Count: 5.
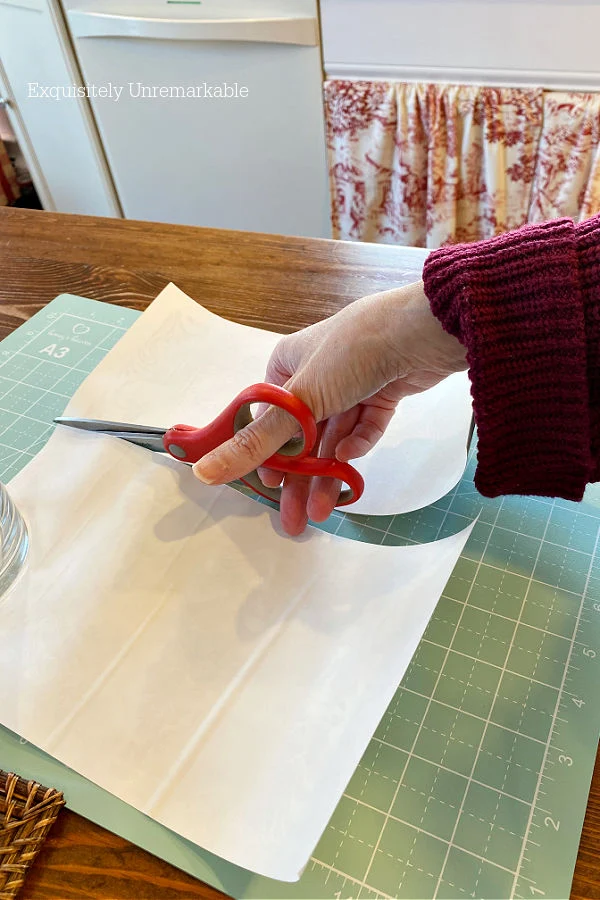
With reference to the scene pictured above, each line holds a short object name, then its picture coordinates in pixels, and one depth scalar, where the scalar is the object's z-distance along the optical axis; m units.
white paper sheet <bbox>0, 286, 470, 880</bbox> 0.42
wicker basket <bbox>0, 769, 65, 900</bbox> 0.39
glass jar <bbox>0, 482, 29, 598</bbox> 0.53
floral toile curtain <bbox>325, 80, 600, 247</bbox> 1.28
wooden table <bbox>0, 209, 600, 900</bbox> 0.79
